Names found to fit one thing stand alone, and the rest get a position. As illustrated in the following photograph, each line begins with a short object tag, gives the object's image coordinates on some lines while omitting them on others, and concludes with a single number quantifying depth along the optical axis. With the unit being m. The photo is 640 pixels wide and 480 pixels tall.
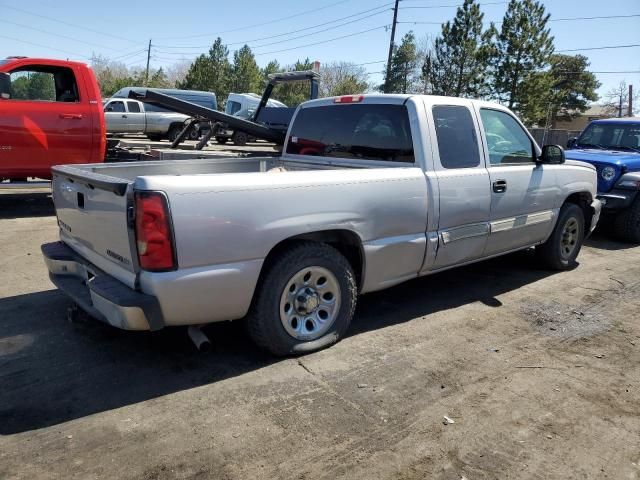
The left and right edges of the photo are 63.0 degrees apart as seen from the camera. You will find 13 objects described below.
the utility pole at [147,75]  57.61
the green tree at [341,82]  57.09
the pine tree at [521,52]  36.28
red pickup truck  7.26
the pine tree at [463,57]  37.53
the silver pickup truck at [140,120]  20.20
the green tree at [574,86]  54.47
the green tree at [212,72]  51.69
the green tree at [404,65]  53.84
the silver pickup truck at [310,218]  2.92
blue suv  7.85
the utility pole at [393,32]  36.66
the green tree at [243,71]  54.69
